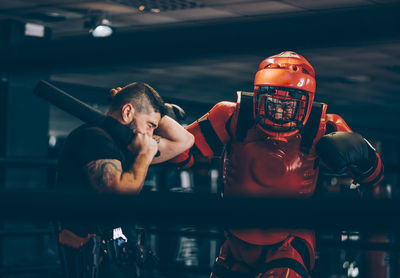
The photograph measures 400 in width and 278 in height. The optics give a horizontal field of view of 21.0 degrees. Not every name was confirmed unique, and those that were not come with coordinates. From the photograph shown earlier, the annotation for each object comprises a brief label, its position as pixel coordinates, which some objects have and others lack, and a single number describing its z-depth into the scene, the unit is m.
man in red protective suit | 4.62
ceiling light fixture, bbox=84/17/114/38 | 9.68
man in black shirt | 4.30
